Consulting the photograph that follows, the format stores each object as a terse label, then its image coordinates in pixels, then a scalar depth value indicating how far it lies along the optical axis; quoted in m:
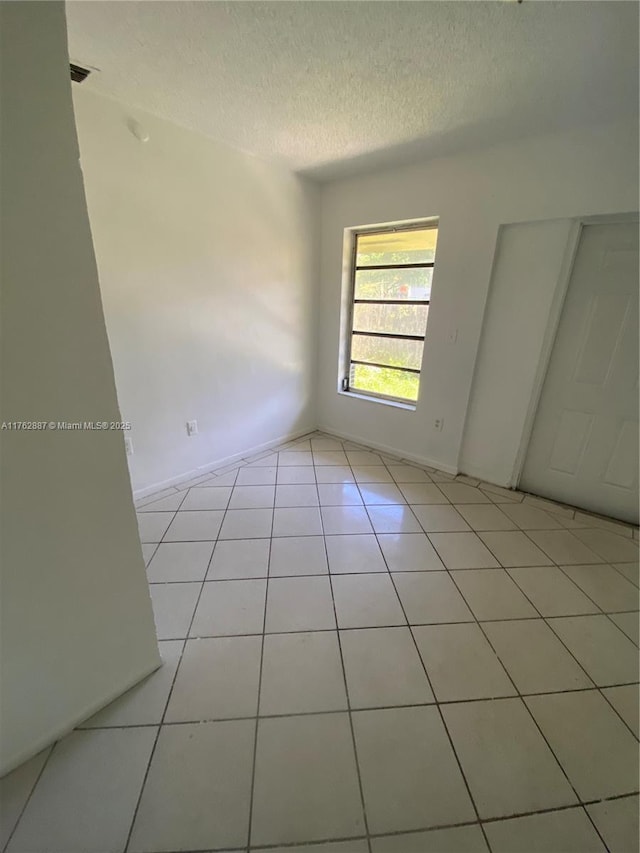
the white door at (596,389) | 2.08
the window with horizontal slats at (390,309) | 2.84
